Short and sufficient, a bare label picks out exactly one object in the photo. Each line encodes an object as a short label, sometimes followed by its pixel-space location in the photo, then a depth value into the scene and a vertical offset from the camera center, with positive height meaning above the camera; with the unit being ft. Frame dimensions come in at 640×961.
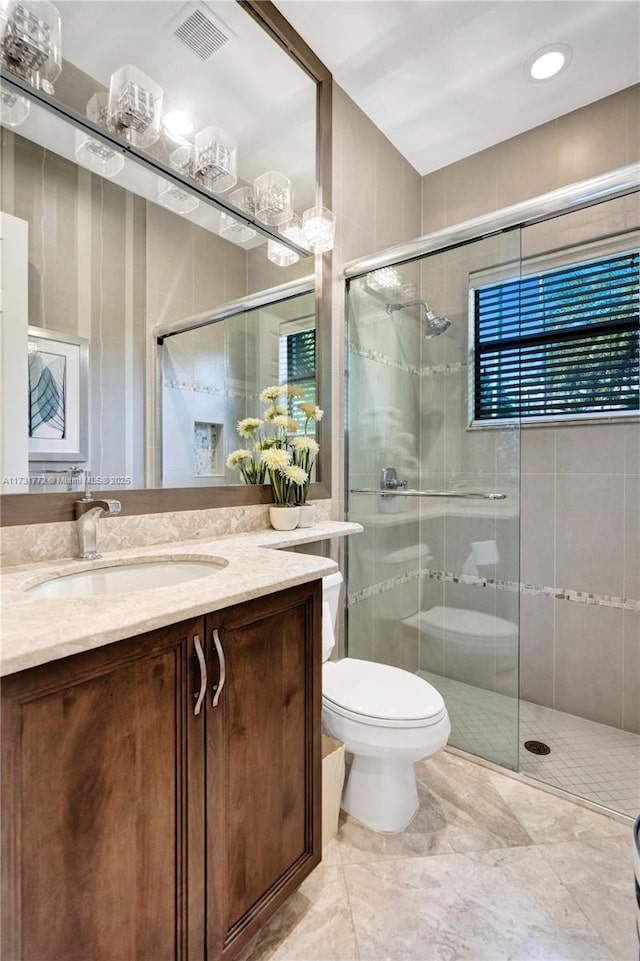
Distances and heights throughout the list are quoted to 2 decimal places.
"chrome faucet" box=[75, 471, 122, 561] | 3.67 -0.38
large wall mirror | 3.68 +2.16
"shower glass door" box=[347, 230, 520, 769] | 6.44 -0.28
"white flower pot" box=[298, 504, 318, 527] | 5.62 -0.51
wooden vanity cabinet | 2.14 -1.79
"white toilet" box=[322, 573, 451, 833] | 4.48 -2.50
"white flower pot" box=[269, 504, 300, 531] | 5.36 -0.51
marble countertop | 2.10 -0.73
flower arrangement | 5.33 +0.27
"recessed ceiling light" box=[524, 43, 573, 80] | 6.15 +5.61
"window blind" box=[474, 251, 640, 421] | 6.59 +2.01
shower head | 7.11 +2.34
